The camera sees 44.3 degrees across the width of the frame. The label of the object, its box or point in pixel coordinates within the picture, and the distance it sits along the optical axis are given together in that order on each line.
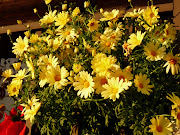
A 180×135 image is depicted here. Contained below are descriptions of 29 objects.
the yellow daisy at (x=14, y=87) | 1.26
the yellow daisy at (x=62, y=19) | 1.32
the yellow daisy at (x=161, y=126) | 1.02
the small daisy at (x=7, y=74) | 1.42
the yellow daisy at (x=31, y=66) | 1.22
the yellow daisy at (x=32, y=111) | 1.14
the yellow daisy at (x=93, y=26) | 1.32
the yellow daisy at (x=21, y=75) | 1.28
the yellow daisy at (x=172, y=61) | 1.10
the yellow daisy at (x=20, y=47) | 1.43
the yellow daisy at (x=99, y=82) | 1.07
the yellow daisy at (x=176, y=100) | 1.04
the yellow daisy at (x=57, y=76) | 1.10
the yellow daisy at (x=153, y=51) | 1.10
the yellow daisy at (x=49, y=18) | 1.42
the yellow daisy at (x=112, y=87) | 1.00
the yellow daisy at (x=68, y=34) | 1.31
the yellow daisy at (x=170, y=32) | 1.24
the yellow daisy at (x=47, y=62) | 1.19
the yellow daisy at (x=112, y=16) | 1.34
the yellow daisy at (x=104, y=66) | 1.04
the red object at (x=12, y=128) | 1.43
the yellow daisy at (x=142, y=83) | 1.08
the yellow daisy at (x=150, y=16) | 1.25
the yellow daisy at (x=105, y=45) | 1.21
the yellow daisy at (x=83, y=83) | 1.08
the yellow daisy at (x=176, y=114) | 1.01
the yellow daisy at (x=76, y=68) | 1.18
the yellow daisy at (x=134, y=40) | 1.13
